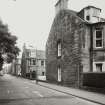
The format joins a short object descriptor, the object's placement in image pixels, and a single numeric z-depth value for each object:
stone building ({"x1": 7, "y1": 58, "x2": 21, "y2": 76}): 101.01
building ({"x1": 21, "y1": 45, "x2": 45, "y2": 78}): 67.39
